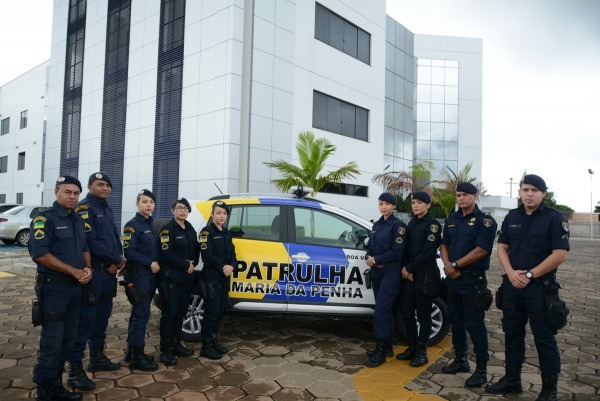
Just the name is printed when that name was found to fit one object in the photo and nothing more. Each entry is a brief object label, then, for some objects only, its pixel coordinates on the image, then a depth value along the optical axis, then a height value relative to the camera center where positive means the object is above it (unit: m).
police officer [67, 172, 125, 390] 3.48 -0.62
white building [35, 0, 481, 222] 14.29 +5.05
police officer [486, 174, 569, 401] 3.21 -0.40
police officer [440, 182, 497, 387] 3.73 -0.45
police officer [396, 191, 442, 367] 4.09 -0.54
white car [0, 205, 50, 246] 13.61 -0.47
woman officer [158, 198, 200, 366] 4.02 -0.61
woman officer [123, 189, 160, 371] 3.87 -0.57
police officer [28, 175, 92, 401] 3.06 -0.54
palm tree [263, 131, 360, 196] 12.98 +1.57
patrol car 4.55 -0.64
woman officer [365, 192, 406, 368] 4.14 -0.58
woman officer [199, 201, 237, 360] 4.16 -0.56
